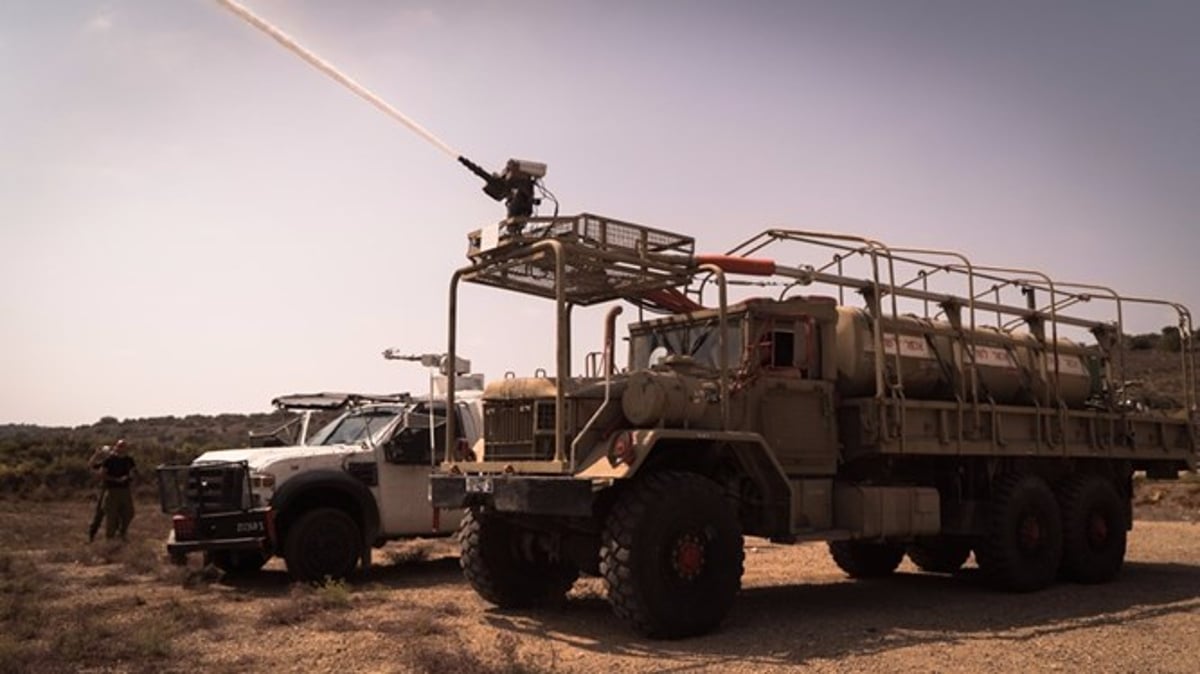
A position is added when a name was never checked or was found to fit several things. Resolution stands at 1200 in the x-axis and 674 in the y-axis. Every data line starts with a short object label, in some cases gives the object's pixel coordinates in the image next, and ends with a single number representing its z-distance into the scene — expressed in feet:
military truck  28.19
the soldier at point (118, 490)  53.26
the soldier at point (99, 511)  54.85
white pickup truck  38.65
